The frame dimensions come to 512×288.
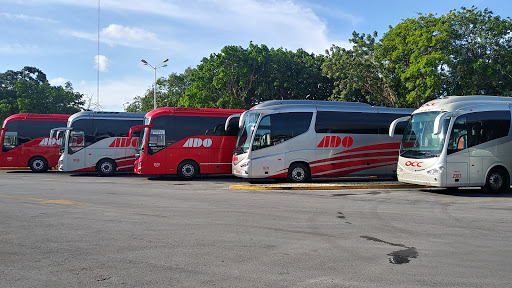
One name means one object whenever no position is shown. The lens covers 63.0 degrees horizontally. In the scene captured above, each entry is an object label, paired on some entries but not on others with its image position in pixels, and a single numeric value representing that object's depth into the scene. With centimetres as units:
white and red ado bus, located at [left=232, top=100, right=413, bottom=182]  1589
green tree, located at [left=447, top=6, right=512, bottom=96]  2598
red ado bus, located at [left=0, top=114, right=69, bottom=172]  2281
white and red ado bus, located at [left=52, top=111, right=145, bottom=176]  2091
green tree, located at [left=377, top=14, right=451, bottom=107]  2542
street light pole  3770
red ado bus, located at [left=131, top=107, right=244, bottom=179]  1839
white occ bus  1259
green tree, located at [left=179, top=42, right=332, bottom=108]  3375
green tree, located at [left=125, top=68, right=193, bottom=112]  4622
